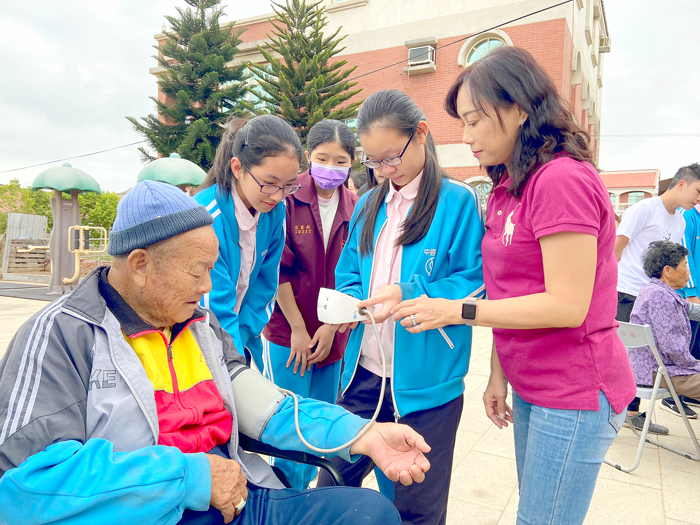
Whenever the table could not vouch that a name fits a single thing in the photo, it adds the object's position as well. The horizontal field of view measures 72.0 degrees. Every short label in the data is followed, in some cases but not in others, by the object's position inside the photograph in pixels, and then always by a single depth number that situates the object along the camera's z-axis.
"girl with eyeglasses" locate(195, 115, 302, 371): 1.76
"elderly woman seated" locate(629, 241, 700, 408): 2.96
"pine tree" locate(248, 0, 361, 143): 15.15
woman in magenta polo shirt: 1.14
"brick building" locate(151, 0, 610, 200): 13.99
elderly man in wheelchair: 0.98
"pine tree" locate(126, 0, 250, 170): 18.05
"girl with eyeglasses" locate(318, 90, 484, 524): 1.51
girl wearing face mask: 2.31
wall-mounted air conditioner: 15.35
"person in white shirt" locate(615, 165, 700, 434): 3.62
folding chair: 2.86
